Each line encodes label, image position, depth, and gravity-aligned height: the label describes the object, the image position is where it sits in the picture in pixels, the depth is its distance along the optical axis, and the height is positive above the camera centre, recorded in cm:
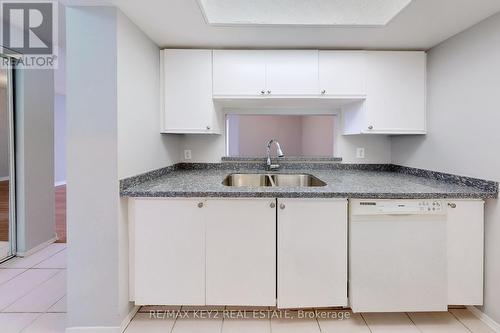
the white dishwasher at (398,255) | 170 -57
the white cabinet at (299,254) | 171 -57
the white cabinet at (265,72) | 228 +72
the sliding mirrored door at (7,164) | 268 -2
